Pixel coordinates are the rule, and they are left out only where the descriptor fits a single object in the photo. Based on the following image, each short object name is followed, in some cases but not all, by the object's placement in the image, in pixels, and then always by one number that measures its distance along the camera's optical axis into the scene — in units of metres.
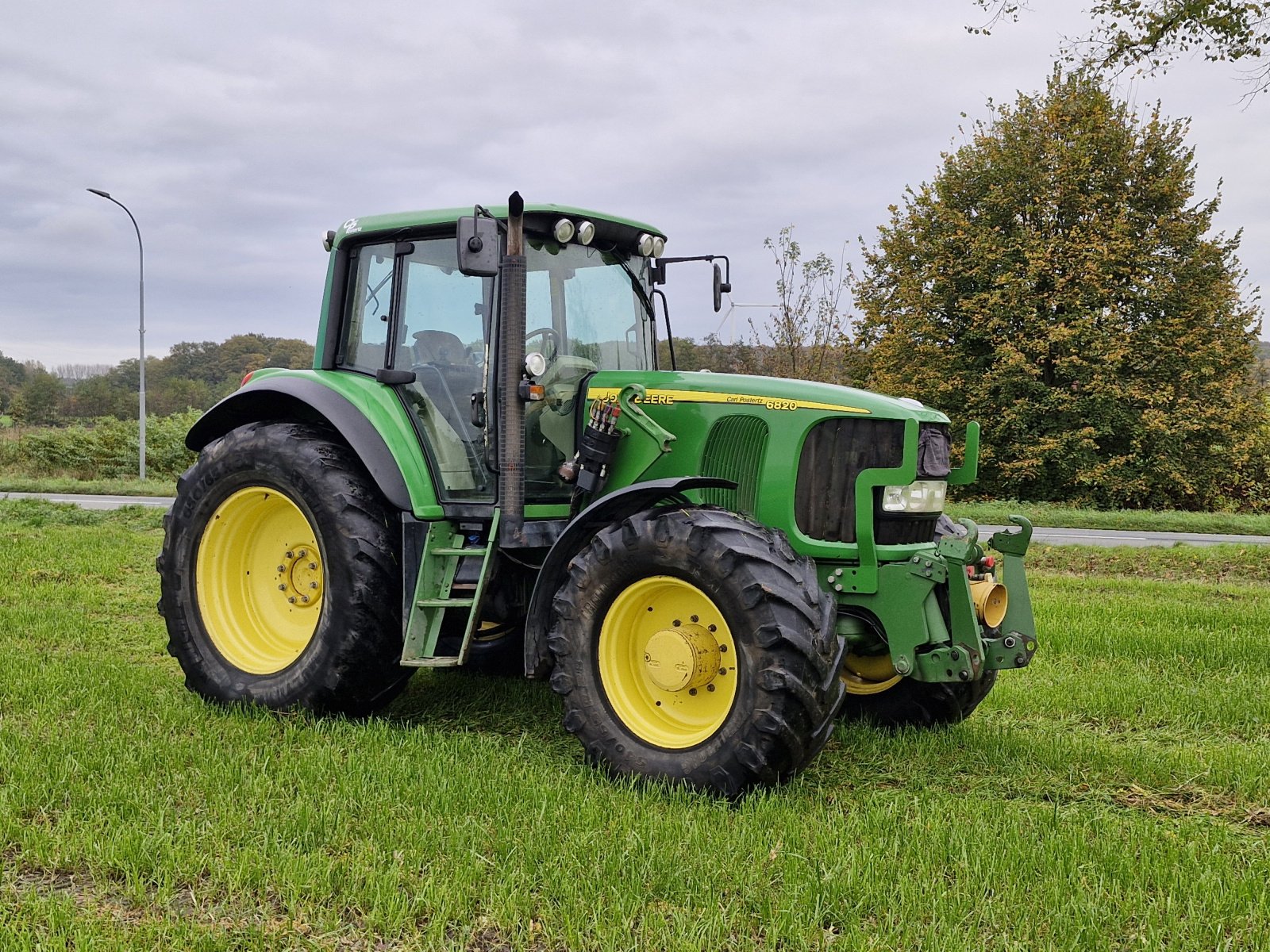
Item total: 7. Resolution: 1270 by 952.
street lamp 21.66
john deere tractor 4.13
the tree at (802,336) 18.41
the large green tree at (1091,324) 19.67
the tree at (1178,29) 9.24
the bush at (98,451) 29.64
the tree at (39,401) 42.19
